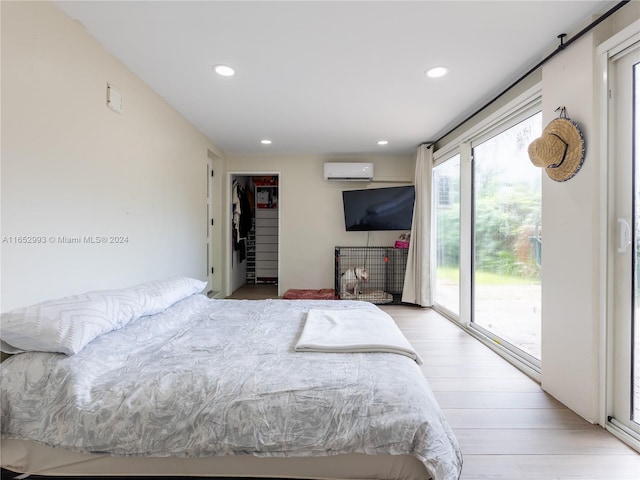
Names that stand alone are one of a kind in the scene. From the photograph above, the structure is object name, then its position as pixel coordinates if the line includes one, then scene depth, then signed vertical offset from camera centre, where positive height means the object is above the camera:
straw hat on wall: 1.67 +0.56
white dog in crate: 4.38 -0.59
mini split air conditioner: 4.50 +1.10
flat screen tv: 4.37 +0.50
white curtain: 4.05 -0.02
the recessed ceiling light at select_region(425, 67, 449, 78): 2.16 +1.28
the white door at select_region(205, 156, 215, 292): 4.01 +0.25
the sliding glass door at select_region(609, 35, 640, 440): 1.51 +0.01
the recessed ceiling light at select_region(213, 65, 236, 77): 2.12 +1.27
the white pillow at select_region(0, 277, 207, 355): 1.13 -0.34
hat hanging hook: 1.79 +0.81
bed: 0.99 -0.61
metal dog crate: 4.61 -0.39
